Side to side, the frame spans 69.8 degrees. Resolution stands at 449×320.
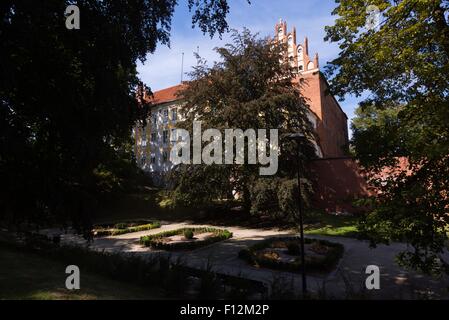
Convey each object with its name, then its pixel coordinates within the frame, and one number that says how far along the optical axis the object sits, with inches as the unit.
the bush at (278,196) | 824.9
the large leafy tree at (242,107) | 915.4
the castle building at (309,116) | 1525.6
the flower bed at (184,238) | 657.0
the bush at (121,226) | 948.6
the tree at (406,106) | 266.1
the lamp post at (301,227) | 370.7
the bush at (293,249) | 589.9
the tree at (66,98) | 333.1
